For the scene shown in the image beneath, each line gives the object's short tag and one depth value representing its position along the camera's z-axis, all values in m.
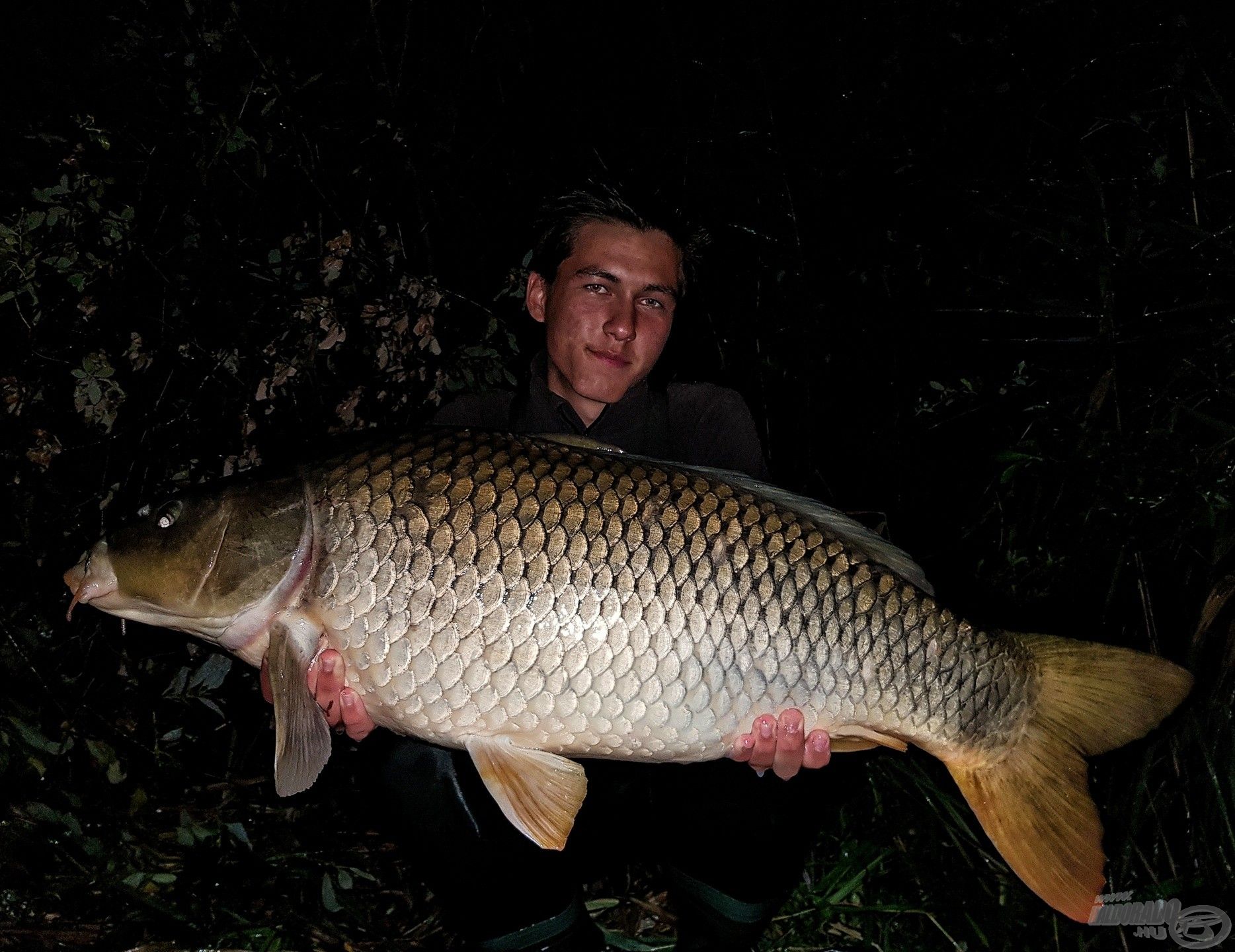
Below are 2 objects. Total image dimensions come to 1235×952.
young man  1.55
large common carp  1.33
